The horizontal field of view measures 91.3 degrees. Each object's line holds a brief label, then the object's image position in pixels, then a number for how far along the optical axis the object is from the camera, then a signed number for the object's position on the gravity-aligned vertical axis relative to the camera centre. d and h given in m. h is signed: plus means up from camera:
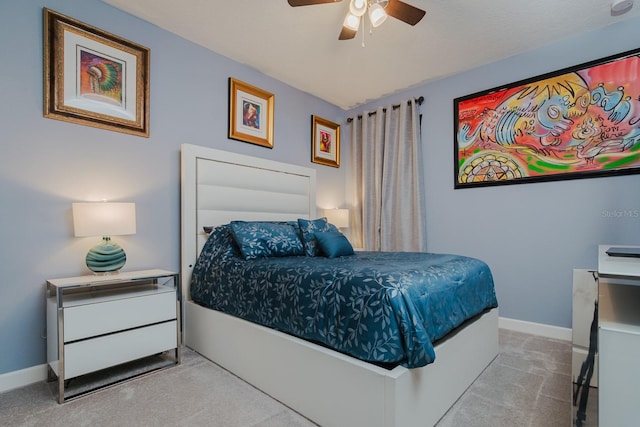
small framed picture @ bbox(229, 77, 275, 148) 3.10 +1.08
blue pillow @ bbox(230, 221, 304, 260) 2.29 -0.17
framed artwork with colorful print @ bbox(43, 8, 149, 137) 2.06 +1.02
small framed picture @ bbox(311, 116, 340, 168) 3.99 +0.99
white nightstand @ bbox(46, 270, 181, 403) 1.75 -0.64
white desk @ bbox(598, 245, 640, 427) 0.84 -0.41
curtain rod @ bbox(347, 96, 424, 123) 3.62 +1.35
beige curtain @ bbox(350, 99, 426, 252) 3.63 +0.44
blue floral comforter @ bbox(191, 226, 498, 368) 1.32 -0.42
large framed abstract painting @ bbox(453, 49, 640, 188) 2.50 +0.79
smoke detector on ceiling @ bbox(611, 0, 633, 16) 2.25 +1.52
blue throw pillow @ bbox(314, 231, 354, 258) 2.46 -0.22
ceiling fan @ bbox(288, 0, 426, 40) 1.95 +1.32
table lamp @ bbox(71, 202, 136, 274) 1.96 -0.05
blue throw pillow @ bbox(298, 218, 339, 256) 2.56 -0.12
